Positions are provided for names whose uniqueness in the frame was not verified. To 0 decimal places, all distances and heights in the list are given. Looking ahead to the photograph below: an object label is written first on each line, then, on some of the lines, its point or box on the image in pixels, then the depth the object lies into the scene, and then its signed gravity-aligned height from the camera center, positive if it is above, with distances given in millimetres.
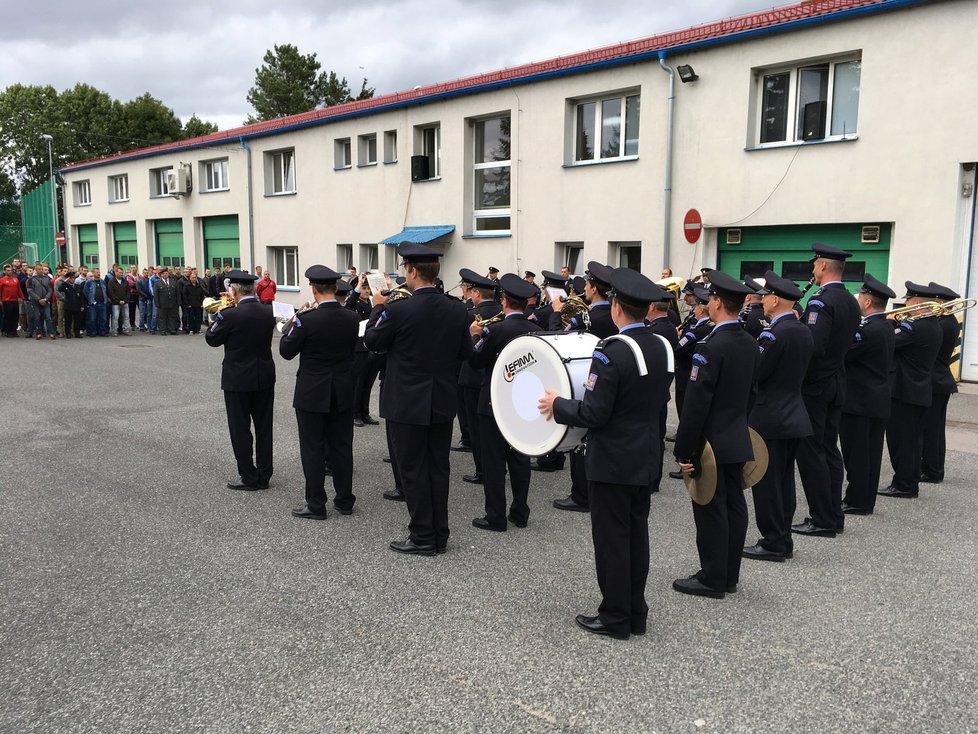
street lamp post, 38612 +2434
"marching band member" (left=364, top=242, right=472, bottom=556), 5387 -813
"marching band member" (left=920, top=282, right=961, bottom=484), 7301 -1261
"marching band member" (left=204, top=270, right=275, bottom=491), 6922 -900
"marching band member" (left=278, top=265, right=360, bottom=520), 6176 -883
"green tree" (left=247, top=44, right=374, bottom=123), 59625 +13840
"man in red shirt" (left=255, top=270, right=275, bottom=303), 21688 -536
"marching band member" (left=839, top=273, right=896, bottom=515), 6293 -988
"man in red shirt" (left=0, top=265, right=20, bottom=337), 19344 -718
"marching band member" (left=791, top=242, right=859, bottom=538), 5699 -766
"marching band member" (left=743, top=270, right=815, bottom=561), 5191 -870
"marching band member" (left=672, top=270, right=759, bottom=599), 4422 -859
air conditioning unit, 29234 +3217
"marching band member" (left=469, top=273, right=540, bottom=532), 5945 -1315
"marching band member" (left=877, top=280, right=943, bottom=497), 6910 -962
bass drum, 4395 -632
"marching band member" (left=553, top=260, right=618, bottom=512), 6492 -460
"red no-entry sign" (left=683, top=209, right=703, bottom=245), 14875 +896
